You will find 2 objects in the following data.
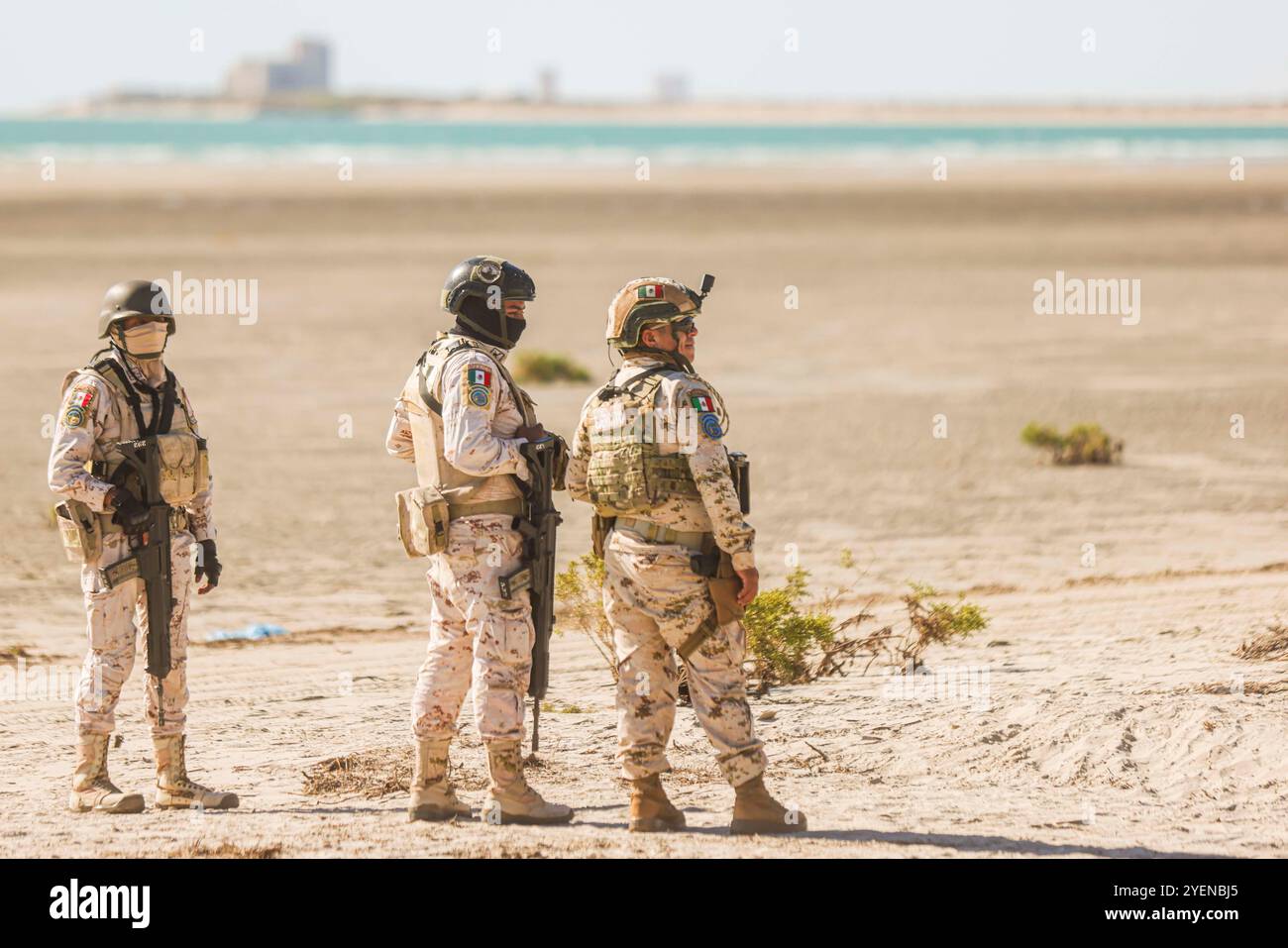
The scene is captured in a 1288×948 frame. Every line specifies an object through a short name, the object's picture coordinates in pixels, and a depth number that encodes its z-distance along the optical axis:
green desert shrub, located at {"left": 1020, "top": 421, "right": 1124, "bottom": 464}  15.48
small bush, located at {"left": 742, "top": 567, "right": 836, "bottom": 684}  8.41
